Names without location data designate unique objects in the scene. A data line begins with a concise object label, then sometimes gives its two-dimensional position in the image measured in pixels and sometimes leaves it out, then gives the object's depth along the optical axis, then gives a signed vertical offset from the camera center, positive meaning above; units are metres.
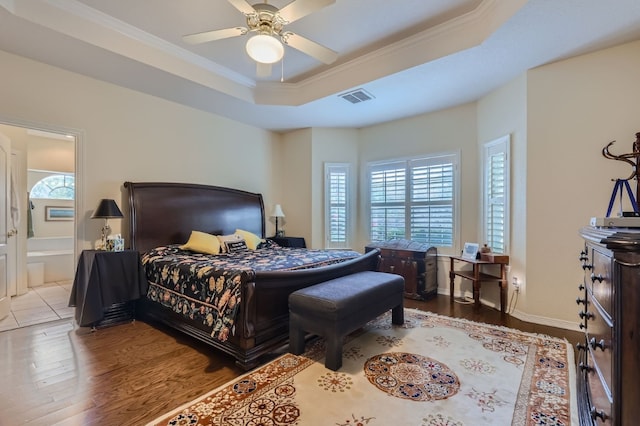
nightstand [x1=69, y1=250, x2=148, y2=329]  3.12 -0.85
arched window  6.18 +0.44
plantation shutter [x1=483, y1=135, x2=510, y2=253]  3.86 +0.22
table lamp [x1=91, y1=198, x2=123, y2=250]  3.51 -0.04
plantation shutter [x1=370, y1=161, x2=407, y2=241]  5.24 +0.17
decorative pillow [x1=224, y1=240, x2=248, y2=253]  4.21 -0.53
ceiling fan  2.15 +1.44
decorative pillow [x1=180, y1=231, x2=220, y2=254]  3.93 -0.47
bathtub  5.20 -0.94
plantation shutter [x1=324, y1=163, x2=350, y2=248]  5.76 +0.10
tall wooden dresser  1.02 -0.45
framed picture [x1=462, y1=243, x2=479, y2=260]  4.06 -0.57
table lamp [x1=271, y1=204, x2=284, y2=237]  5.80 -0.07
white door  3.42 -0.12
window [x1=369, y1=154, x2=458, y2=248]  4.75 +0.18
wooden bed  2.46 -0.47
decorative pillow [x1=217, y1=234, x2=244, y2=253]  4.16 -0.43
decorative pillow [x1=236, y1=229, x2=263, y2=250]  4.64 -0.47
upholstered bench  2.34 -0.83
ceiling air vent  4.03 +1.58
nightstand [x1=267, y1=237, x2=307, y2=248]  5.50 -0.60
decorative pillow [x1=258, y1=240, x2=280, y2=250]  4.89 -0.59
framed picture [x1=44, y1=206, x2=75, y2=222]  6.23 -0.10
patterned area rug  1.82 -1.26
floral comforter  2.48 -0.63
